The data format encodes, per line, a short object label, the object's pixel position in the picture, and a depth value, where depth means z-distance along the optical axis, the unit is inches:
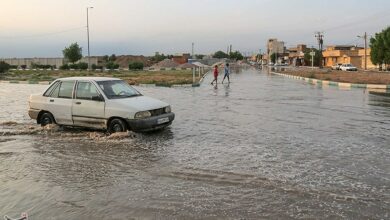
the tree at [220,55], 7456.7
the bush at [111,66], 3120.1
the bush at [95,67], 3026.1
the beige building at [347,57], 3782.5
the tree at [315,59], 4536.4
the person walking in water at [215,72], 1320.1
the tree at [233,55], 7696.9
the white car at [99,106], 428.1
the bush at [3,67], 2440.0
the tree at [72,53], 3575.3
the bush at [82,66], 2942.9
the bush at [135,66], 3080.7
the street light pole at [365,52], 3369.6
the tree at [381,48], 2610.7
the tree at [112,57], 5359.3
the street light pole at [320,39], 4077.5
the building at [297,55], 5310.0
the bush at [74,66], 3045.0
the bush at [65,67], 3078.2
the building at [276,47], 7025.6
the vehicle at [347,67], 2795.3
